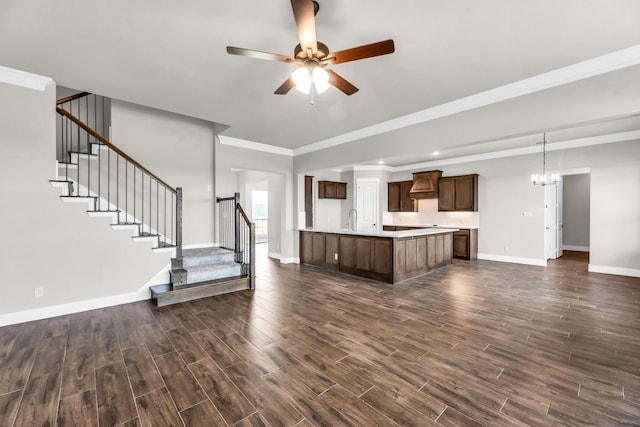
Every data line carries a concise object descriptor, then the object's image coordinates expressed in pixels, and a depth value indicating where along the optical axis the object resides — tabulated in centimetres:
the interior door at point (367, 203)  891
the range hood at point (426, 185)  809
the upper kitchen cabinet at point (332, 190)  869
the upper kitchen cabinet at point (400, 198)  883
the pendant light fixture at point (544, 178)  569
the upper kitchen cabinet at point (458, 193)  750
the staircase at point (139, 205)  410
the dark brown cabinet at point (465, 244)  746
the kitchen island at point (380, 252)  514
